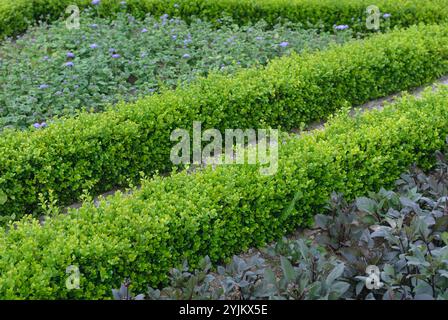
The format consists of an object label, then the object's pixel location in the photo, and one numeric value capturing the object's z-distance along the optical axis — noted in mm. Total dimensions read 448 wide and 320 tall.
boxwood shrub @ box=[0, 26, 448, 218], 5621
